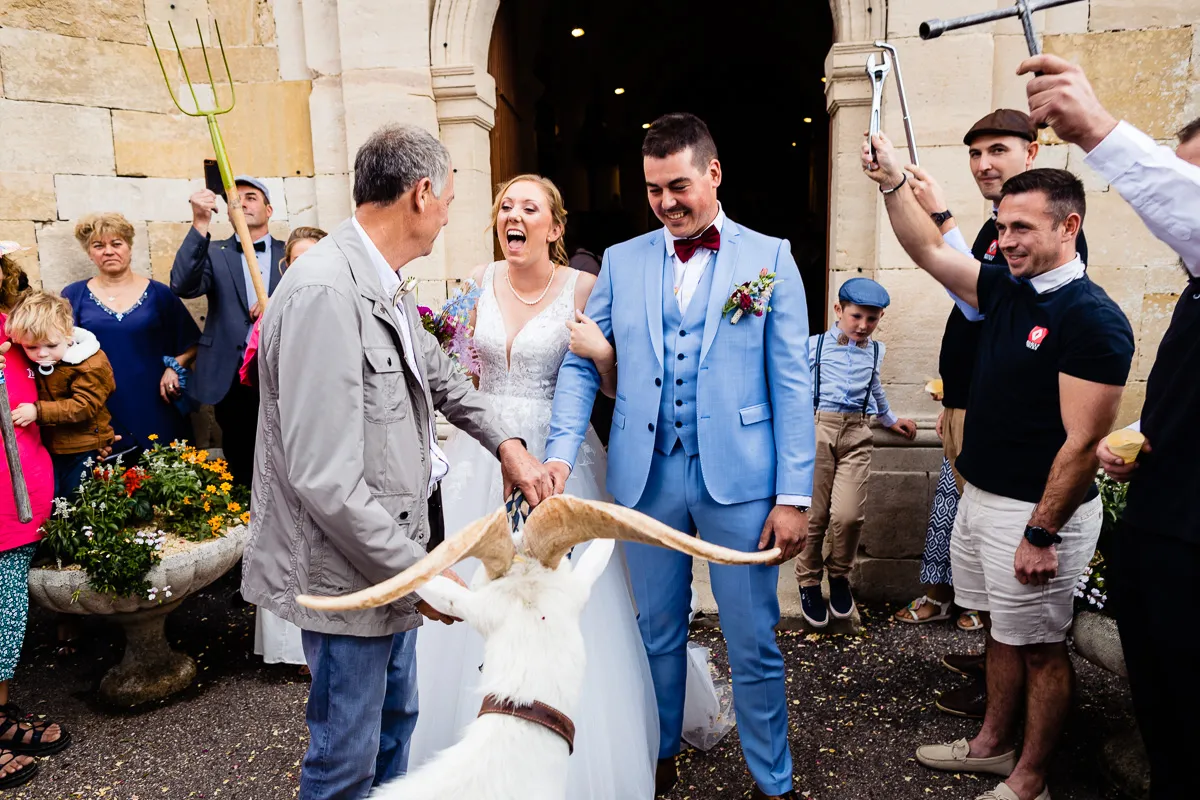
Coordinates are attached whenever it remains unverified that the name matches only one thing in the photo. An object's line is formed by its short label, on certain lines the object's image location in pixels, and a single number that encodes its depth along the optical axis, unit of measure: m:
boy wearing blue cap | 4.31
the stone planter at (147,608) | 3.59
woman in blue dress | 4.59
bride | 2.75
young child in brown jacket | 3.77
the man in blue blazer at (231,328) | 4.71
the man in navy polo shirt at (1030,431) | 2.47
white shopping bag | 3.27
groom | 2.68
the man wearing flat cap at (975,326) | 3.56
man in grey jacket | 1.90
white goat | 1.53
